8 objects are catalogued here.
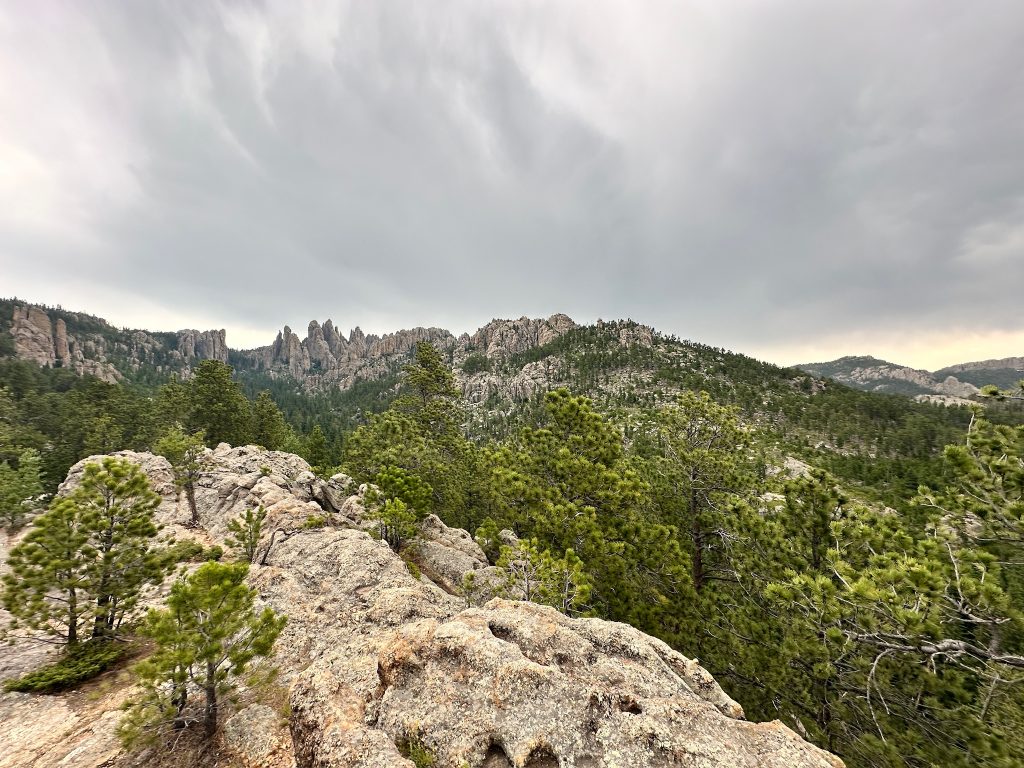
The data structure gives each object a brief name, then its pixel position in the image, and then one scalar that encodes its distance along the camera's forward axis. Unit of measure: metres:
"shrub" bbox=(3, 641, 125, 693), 10.27
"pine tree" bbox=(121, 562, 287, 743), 6.76
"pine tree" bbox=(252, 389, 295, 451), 56.40
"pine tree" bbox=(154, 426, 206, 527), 27.28
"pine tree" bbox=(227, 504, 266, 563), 17.39
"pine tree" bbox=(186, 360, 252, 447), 48.72
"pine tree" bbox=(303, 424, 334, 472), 57.10
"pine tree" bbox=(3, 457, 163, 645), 10.05
